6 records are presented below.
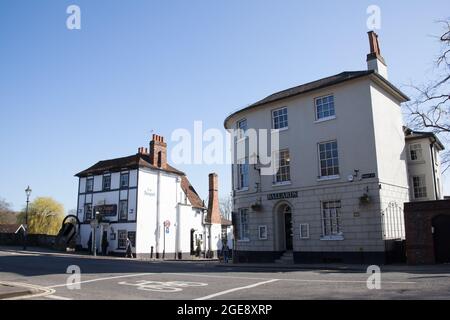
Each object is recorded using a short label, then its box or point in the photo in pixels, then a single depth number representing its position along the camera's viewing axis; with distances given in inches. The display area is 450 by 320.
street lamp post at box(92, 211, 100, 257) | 1424.7
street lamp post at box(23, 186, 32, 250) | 1581.0
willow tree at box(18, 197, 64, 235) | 2635.3
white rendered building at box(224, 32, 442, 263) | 879.7
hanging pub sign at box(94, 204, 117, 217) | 1578.5
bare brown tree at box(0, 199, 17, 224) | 3403.1
